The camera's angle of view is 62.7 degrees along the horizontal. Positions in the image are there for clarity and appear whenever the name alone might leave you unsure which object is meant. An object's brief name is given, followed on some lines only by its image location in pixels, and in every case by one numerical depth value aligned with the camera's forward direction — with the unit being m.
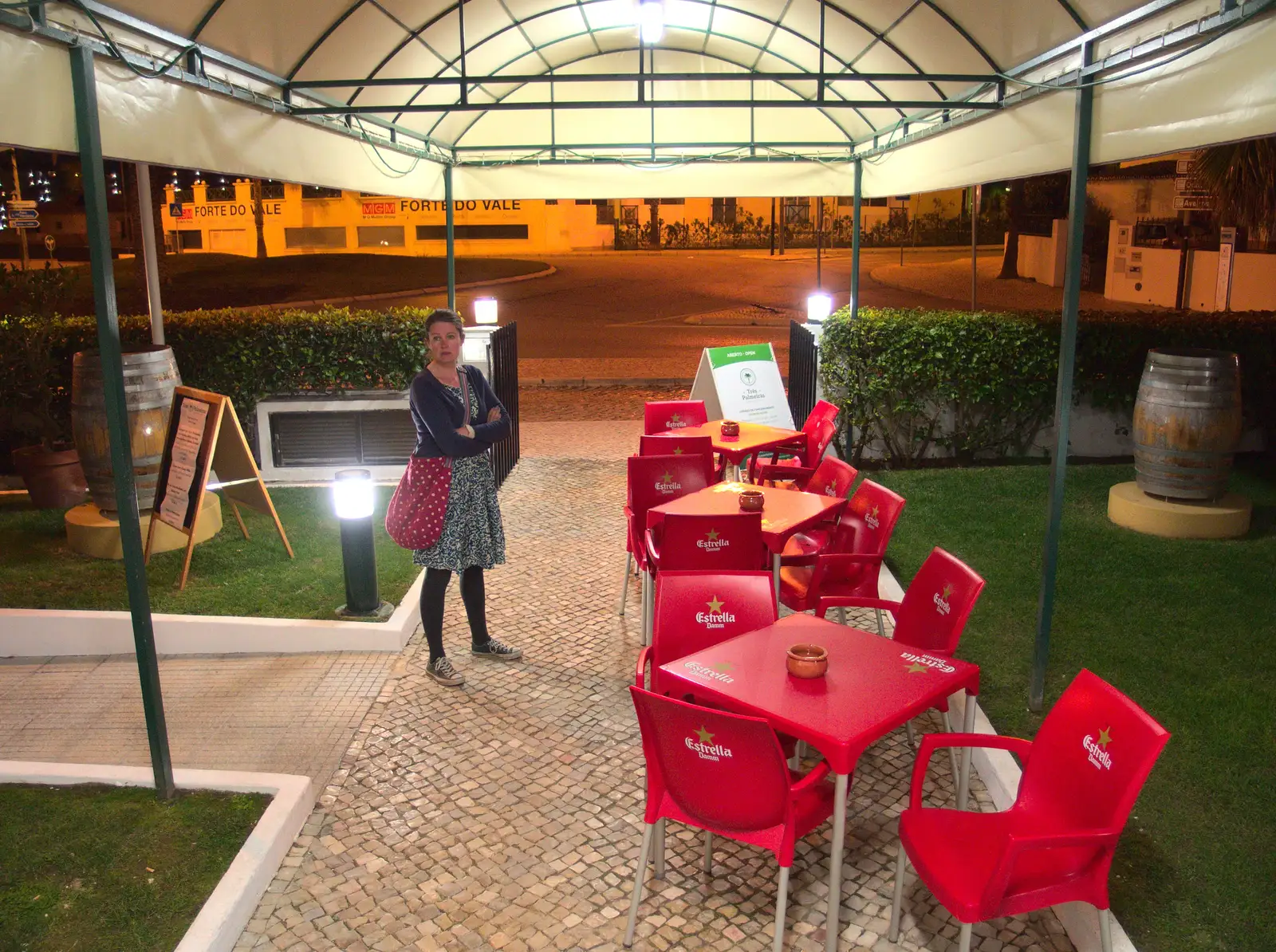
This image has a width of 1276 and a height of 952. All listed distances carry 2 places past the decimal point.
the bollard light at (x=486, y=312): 11.05
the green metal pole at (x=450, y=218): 11.07
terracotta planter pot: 8.13
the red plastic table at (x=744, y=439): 7.32
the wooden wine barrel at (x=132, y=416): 6.96
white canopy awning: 4.37
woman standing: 5.00
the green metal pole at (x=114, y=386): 3.71
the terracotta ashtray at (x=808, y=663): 3.49
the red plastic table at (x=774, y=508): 5.22
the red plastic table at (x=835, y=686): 3.18
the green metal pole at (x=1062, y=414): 4.64
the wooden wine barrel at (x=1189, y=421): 6.96
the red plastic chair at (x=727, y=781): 2.93
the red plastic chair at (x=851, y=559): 5.18
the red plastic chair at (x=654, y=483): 6.13
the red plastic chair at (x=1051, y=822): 2.74
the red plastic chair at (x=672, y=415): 8.13
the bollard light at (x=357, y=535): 5.82
